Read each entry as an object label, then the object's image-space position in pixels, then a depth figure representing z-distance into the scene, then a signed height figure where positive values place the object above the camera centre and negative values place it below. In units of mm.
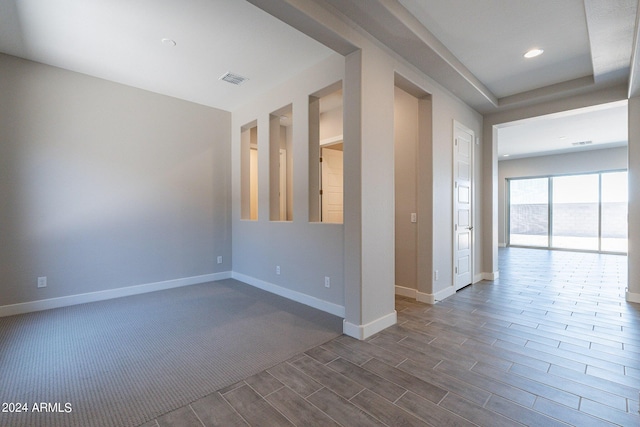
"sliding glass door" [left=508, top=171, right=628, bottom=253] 7805 -80
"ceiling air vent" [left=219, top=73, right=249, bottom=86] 3707 +1815
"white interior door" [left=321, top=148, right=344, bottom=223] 5156 +480
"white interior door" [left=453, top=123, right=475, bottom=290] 4102 +65
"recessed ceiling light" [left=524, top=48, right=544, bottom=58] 3121 +1784
